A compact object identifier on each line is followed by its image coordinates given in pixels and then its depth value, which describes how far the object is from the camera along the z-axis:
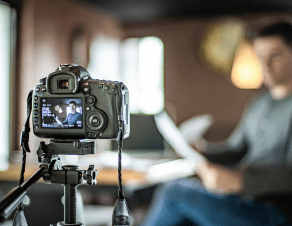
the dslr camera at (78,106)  0.77
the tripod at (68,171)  0.76
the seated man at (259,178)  1.43
